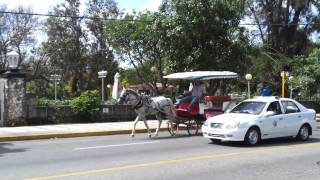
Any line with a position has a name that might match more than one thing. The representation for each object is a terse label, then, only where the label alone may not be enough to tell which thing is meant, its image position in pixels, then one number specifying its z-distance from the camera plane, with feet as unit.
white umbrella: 92.10
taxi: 51.42
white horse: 60.70
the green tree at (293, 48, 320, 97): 114.93
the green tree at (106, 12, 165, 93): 106.73
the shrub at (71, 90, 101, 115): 82.12
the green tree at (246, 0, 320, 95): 142.20
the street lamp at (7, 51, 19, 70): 79.36
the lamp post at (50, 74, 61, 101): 176.43
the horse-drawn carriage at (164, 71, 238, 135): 64.64
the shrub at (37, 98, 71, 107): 81.46
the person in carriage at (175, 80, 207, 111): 64.90
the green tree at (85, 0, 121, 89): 168.76
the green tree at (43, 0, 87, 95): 170.40
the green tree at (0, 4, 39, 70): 178.60
